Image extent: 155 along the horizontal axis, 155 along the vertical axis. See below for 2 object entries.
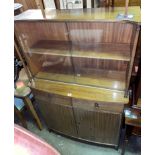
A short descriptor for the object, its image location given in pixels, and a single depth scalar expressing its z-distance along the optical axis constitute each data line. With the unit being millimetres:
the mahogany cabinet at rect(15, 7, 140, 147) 1327
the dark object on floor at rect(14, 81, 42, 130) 1883
